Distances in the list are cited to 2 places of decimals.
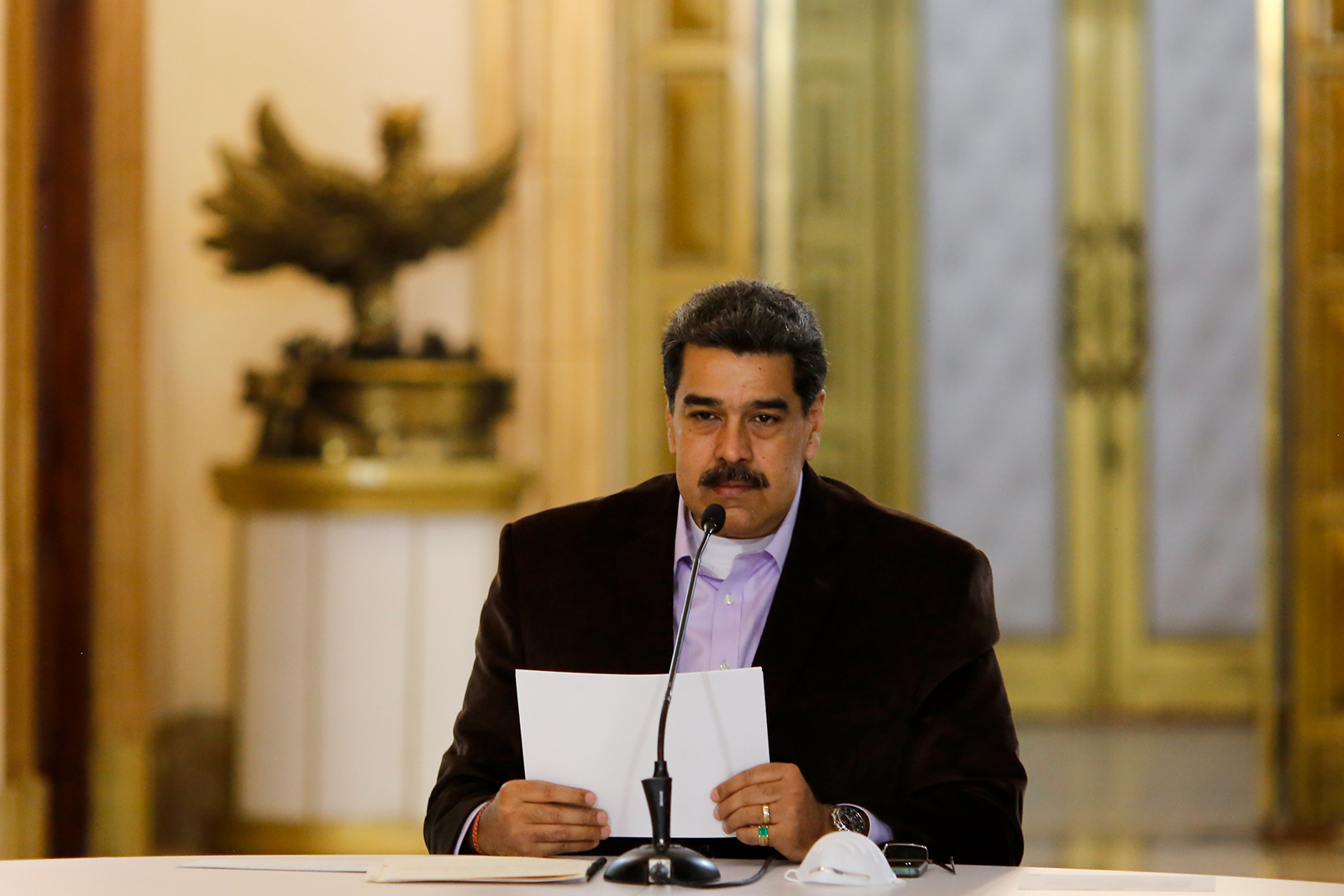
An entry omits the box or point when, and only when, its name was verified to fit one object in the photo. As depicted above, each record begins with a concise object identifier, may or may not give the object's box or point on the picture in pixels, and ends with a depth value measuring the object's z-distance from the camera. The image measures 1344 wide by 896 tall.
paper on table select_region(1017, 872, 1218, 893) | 6.15
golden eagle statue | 9.77
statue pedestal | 9.38
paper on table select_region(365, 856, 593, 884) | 6.13
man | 6.43
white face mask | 6.13
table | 6.10
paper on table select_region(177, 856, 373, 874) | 6.20
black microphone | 6.12
